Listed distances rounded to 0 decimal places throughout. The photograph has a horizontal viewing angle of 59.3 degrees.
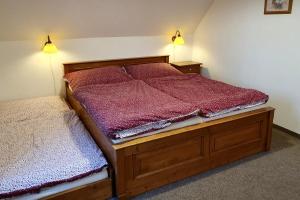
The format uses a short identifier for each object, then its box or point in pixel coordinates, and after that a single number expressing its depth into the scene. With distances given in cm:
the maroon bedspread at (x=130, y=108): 192
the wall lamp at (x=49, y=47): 316
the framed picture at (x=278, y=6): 275
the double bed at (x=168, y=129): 192
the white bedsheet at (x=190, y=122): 192
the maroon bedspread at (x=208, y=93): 230
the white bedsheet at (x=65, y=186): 169
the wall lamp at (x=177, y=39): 393
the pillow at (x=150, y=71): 349
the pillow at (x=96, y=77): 311
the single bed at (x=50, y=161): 171
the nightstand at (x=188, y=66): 397
